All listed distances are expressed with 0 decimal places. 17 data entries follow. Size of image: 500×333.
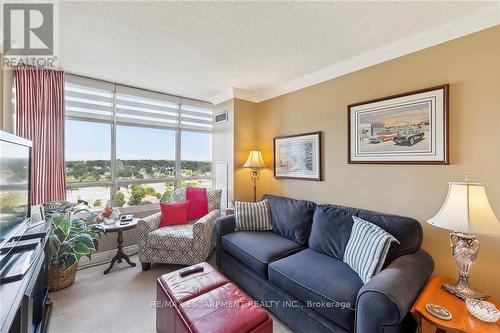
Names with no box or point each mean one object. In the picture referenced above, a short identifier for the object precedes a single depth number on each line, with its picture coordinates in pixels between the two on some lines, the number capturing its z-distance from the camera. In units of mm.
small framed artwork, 2824
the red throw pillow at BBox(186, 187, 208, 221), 3195
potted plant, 2197
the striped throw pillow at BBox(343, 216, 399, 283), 1552
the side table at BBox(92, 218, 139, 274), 2535
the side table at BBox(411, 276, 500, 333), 1154
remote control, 1781
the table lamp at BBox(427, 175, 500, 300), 1354
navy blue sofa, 1307
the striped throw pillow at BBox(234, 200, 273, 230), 2703
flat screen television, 1282
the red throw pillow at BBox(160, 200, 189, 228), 2955
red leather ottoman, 1286
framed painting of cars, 1876
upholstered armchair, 2582
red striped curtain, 2447
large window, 2920
